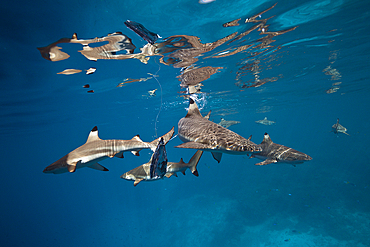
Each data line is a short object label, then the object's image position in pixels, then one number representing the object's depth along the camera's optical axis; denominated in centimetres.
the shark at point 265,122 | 1848
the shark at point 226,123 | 1811
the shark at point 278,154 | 522
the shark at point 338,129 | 1159
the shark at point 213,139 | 324
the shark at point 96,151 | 405
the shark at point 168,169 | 519
